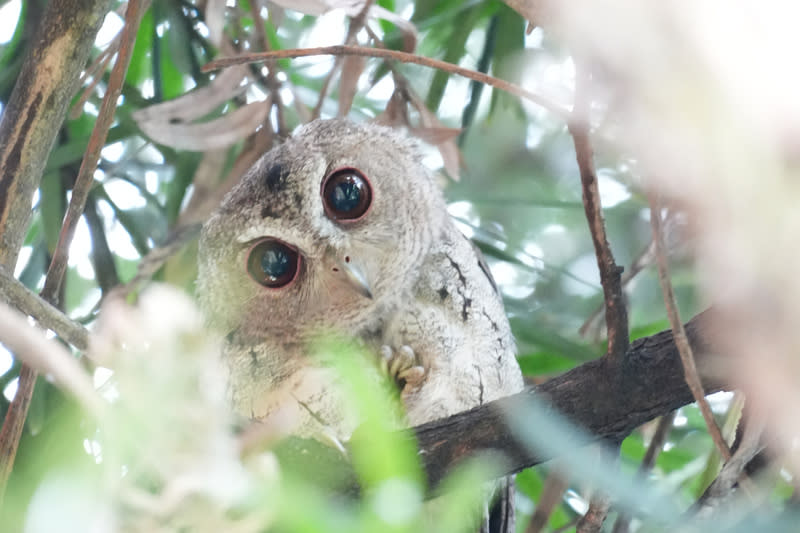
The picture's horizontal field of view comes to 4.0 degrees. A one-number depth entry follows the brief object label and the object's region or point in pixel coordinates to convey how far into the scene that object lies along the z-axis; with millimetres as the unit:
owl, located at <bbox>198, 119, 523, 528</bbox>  3522
